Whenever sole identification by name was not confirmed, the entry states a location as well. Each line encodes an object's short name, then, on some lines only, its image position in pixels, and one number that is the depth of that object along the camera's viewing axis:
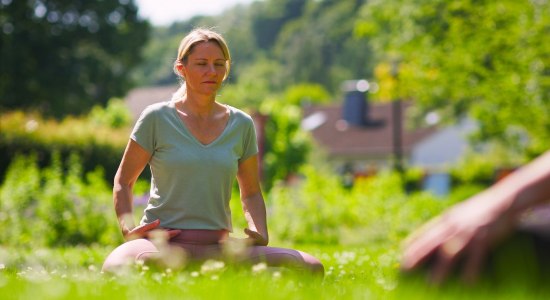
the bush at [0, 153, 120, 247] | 13.88
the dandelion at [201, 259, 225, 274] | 4.11
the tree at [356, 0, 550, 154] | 23.11
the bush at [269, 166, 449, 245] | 17.06
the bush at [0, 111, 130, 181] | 22.06
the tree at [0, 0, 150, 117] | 47.25
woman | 5.57
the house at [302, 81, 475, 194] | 67.25
